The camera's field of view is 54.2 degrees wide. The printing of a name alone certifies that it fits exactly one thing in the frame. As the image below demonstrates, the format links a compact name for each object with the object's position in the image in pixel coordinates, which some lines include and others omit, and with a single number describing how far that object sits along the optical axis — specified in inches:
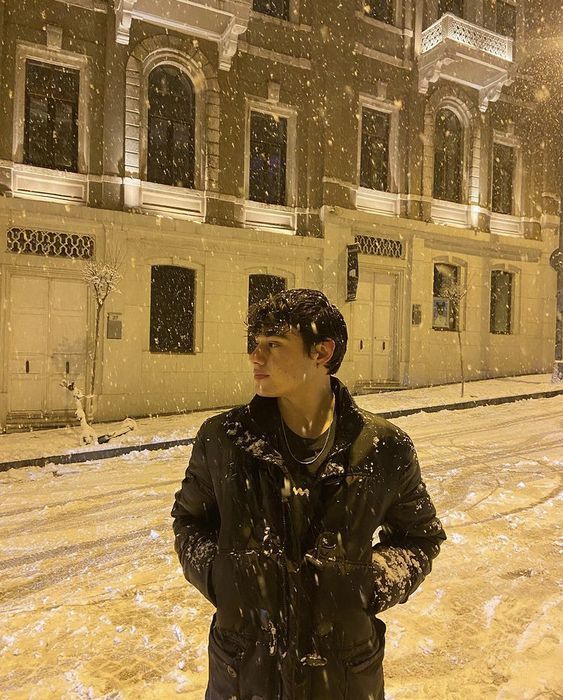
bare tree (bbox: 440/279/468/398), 676.7
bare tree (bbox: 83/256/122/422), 452.1
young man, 68.0
